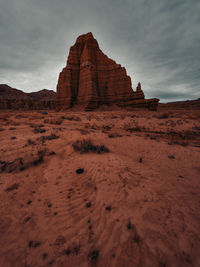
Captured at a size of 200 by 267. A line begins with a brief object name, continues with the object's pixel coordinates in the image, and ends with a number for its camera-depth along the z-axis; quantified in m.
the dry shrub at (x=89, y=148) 4.92
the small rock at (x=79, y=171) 3.48
